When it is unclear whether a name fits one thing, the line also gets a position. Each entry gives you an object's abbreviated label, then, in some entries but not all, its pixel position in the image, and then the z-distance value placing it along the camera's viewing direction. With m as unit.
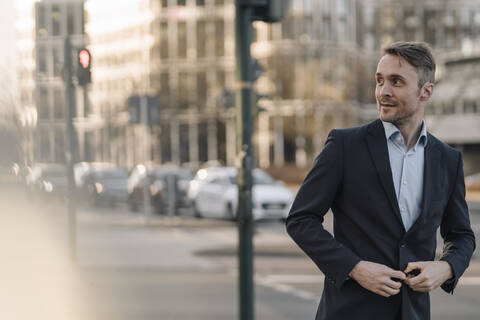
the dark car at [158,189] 26.52
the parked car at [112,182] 30.43
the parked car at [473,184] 41.00
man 2.91
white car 22.06
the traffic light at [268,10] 6.53
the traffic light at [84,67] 10.45
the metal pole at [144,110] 20.36
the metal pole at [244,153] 6.45
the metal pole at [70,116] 8.83
